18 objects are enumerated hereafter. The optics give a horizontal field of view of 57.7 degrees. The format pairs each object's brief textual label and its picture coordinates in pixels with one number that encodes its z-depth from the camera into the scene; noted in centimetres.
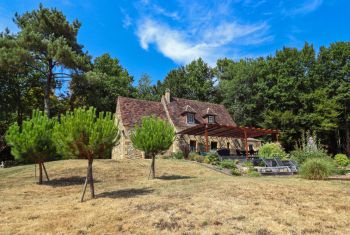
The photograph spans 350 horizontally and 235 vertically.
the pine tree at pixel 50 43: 2650
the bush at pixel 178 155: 2534
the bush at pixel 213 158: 2157
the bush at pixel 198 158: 2288
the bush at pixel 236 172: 1747
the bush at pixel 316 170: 1376
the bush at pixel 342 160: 2406
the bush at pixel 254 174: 1706
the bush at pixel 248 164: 1998
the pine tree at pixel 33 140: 1423
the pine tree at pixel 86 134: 1091
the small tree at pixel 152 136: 1538
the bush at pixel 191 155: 2387
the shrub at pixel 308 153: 1886
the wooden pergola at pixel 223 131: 2521
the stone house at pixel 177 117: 2870
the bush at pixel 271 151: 2491
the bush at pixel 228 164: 1948
